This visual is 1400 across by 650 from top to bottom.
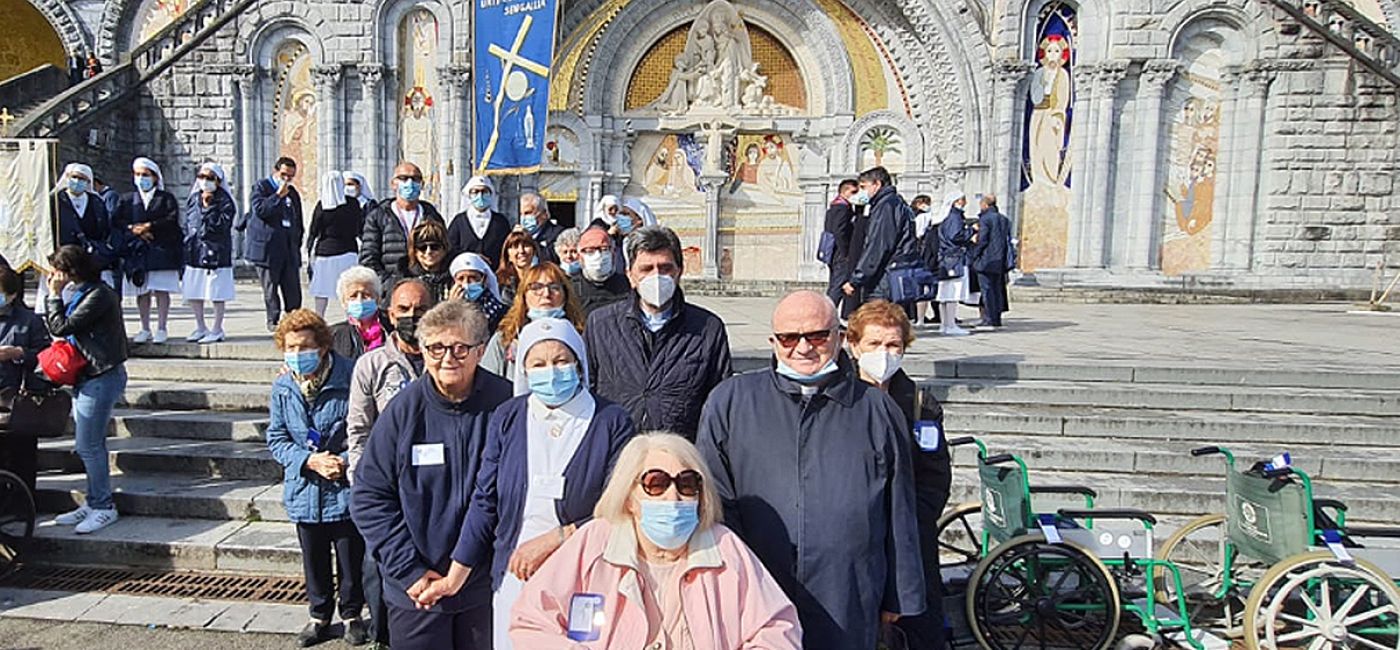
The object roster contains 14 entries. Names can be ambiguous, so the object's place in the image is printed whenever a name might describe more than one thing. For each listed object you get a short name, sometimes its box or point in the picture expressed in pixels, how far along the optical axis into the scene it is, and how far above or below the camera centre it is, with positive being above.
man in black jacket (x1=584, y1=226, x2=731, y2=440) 3.95 -0.48
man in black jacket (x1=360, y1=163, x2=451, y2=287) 6.80 +0.18
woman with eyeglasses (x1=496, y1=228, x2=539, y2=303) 5.51 -0.06
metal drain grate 4.87 -2.11
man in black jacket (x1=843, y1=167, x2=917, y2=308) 7.98 +0.27
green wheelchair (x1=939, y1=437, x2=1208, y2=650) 4.15 -1.69
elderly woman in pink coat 2.57 -1.07
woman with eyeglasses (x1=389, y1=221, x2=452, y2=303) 5.55 -0.07
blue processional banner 16.45 +3.53
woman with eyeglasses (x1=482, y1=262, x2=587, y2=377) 4.38 -0.32
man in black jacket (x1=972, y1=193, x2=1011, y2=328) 10.99 +0.21
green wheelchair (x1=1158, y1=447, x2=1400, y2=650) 3.92 -1.56
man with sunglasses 2.88 -0.82
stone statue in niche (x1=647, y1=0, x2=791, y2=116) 21.55 +4.60
